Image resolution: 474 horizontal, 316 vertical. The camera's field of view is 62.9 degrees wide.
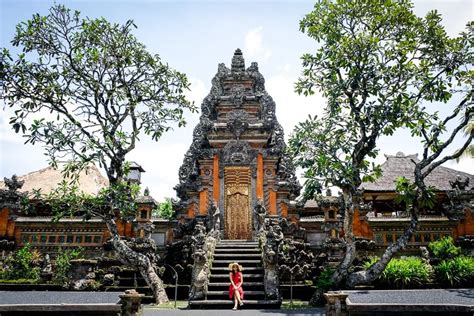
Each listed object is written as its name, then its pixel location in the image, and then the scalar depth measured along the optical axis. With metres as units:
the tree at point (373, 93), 9.60
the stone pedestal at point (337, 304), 6.52
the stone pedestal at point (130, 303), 6.62
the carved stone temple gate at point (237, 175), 15.99
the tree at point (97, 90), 10.50
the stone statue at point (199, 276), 9.66
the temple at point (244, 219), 12.05
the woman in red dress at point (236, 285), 9.13
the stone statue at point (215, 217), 14.43
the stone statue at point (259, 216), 13.96
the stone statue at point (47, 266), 12.34
